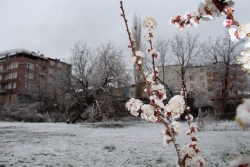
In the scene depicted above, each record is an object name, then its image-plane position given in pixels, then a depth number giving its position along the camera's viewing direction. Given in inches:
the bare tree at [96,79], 689.0
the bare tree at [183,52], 1113.4
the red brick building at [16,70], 1603.1
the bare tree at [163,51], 1143.4
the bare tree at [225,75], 986.7
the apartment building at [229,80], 998.8
